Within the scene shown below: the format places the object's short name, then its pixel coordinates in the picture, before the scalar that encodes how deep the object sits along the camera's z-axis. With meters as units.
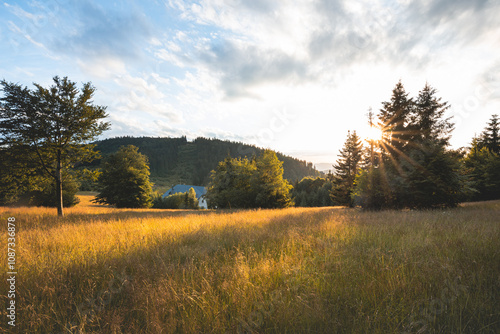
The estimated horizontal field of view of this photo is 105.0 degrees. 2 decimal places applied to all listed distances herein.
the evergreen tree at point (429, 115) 20.34
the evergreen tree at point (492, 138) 29.80
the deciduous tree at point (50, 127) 11.55
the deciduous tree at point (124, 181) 31.09
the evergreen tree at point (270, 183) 25.28
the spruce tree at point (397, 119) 18.98
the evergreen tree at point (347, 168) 32.41
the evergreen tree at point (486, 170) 23.39
